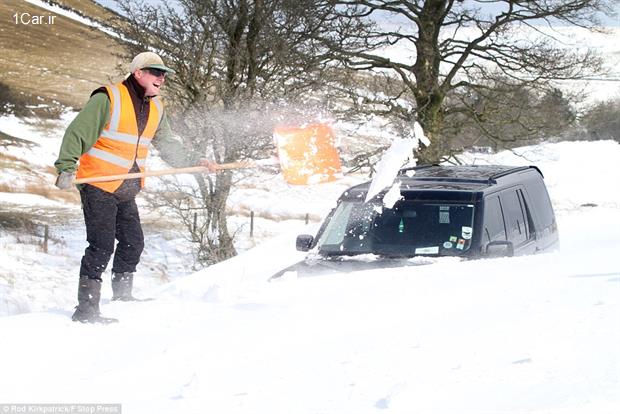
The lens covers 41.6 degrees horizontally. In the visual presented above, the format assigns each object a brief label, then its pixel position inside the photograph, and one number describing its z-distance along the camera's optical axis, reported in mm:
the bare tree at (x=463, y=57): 19562
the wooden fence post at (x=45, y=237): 21741
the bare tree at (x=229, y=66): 18125
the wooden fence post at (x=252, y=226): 25203
